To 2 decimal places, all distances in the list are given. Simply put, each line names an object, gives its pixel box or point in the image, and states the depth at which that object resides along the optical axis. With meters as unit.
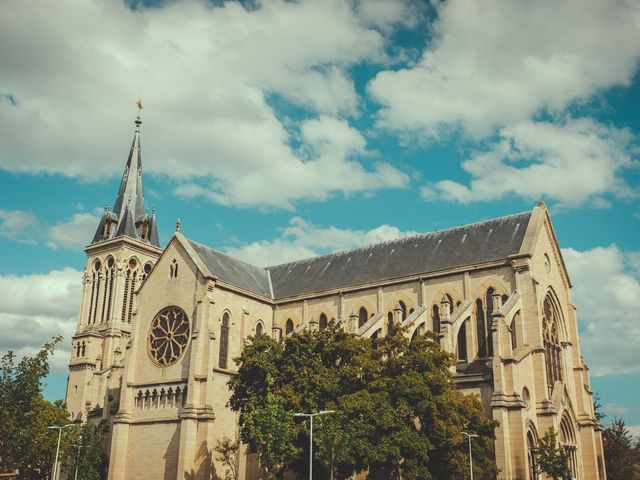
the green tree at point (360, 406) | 35.91
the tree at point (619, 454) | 55.34
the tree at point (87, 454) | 49.53
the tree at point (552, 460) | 37.94
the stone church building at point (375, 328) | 42.88
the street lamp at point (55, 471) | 44.61
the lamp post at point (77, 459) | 48.78
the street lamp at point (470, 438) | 35.44
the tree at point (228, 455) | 45.84
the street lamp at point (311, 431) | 32.75
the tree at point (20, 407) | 35.44
